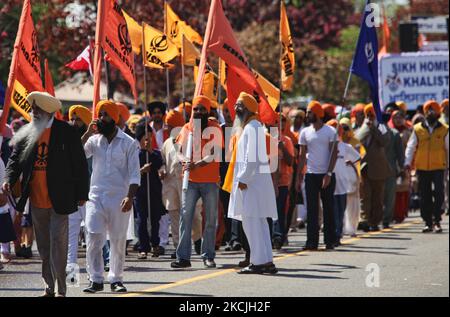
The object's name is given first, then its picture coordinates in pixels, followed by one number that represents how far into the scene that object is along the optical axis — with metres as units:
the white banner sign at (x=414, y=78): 33.91
